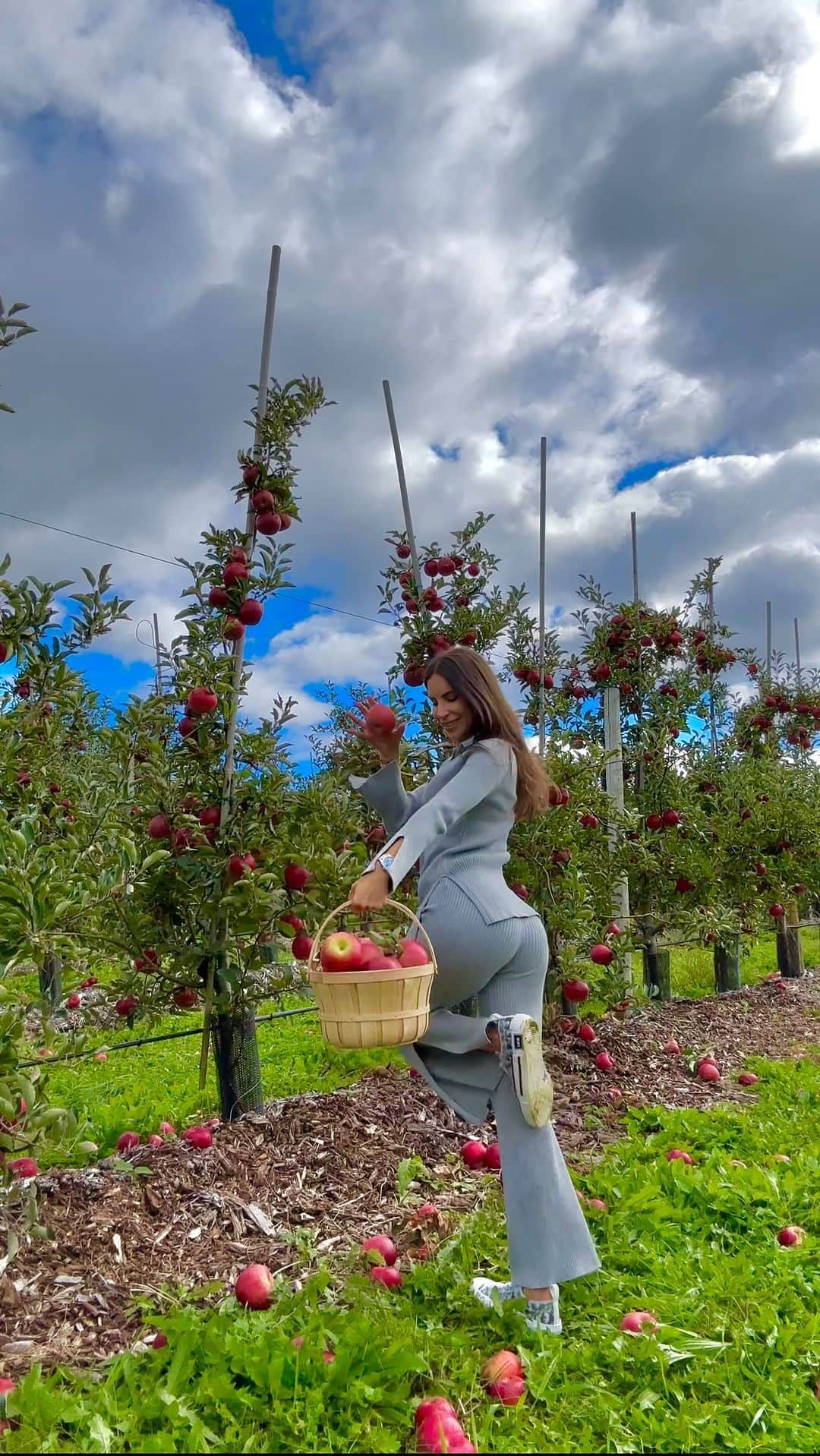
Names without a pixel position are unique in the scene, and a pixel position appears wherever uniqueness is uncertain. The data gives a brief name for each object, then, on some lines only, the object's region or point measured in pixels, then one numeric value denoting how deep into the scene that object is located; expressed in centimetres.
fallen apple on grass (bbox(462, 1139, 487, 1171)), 348
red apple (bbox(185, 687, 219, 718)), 369
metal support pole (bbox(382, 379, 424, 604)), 528
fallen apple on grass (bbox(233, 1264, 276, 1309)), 250
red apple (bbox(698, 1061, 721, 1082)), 516
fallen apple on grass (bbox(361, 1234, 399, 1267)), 277
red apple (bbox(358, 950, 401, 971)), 218
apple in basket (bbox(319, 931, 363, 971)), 218
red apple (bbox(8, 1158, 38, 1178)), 232
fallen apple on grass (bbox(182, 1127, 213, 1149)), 354
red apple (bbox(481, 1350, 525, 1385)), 216
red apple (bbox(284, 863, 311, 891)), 357
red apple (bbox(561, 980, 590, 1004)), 496
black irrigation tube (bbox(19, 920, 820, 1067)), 248
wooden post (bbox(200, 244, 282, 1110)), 373
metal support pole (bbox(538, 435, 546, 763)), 593
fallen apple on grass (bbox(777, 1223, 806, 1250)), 289
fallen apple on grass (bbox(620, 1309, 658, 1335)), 237
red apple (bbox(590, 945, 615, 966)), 518
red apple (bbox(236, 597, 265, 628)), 388
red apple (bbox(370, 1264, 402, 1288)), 261
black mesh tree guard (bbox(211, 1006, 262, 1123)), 394
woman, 235
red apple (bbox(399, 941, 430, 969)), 224
